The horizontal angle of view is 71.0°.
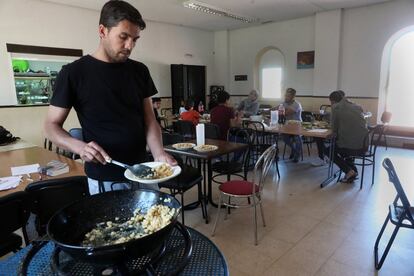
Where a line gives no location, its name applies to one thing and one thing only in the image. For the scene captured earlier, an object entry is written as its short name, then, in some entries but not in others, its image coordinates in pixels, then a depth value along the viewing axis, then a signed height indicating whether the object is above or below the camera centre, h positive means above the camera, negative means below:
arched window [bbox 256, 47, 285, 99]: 7.89 +0.39
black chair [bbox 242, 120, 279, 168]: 4.11 -0.72
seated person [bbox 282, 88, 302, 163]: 4.95 -0.54
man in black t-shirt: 1.19 -0.05
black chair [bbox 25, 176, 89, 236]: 1.66 -0.59
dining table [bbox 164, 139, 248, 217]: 2.63 -0.60
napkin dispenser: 2.91 -0.46
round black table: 0.87 -0.54
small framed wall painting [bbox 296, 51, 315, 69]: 6.99 +0.60
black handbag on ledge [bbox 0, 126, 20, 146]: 3.35 -0.52
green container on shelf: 5.24 +0.49
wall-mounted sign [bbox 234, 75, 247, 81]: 8.34 +0.26
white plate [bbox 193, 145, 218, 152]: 2.73 -0.58
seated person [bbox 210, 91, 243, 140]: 3.99 -0.38
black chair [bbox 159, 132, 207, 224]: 2.63 -0.84
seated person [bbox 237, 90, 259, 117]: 5.81 -0.38
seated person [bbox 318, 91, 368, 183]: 3.64 -0.57
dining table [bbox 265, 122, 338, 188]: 3.69 -0.62
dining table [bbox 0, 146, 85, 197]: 2.00 -0.60
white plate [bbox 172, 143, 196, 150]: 2.84 -0.58
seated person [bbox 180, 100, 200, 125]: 4.68 -0.46
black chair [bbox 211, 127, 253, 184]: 3.13 -0.86
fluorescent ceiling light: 5.64 +1.61
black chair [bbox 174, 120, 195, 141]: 4.50 -0.64
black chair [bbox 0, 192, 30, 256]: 1.49 -0.67
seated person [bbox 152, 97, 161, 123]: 5.53 -0.27
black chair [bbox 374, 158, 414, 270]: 1.88 -0.88
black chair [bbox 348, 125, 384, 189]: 3.67 -0.80
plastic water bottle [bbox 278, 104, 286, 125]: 4.71 -0.49
